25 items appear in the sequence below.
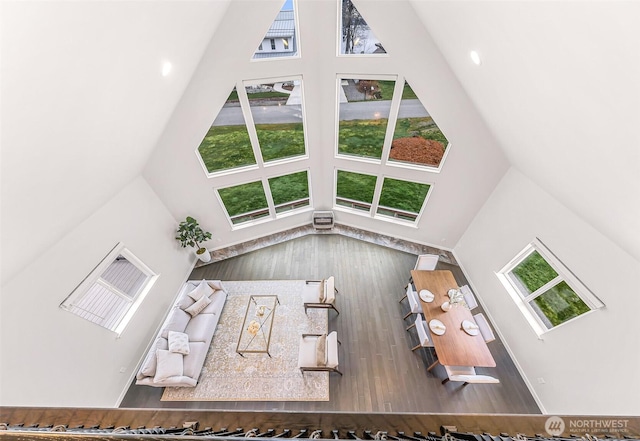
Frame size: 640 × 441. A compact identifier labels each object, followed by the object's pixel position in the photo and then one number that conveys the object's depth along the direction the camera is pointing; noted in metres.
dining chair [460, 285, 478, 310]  4.55
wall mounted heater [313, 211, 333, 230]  7.00
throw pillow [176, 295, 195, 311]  4.84
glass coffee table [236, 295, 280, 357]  4.52
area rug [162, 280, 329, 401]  4.12
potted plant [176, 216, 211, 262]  5.71
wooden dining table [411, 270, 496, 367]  3.77
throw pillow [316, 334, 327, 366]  4.02
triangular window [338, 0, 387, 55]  4.20
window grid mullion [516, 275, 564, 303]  3.83
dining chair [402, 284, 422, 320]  4.70
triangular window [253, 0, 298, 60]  4.24
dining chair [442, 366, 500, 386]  3.52
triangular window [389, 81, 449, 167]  4.80
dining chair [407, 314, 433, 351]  4.04
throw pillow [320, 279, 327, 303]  4.93
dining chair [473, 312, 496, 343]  4.00
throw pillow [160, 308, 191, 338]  4.41
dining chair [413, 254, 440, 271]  5.23
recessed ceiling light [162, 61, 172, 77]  2.97
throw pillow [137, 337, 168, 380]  3.91
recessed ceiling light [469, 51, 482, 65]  2.83
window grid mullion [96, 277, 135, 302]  4.03
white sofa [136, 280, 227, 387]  3.95
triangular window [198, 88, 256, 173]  5.00
